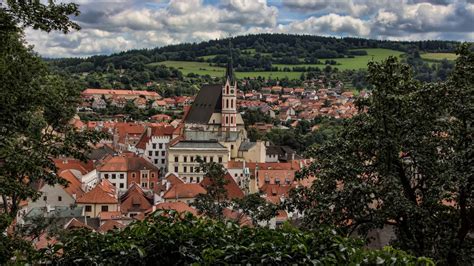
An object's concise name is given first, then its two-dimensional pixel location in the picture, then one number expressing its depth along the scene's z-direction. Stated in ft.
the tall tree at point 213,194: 105.60
